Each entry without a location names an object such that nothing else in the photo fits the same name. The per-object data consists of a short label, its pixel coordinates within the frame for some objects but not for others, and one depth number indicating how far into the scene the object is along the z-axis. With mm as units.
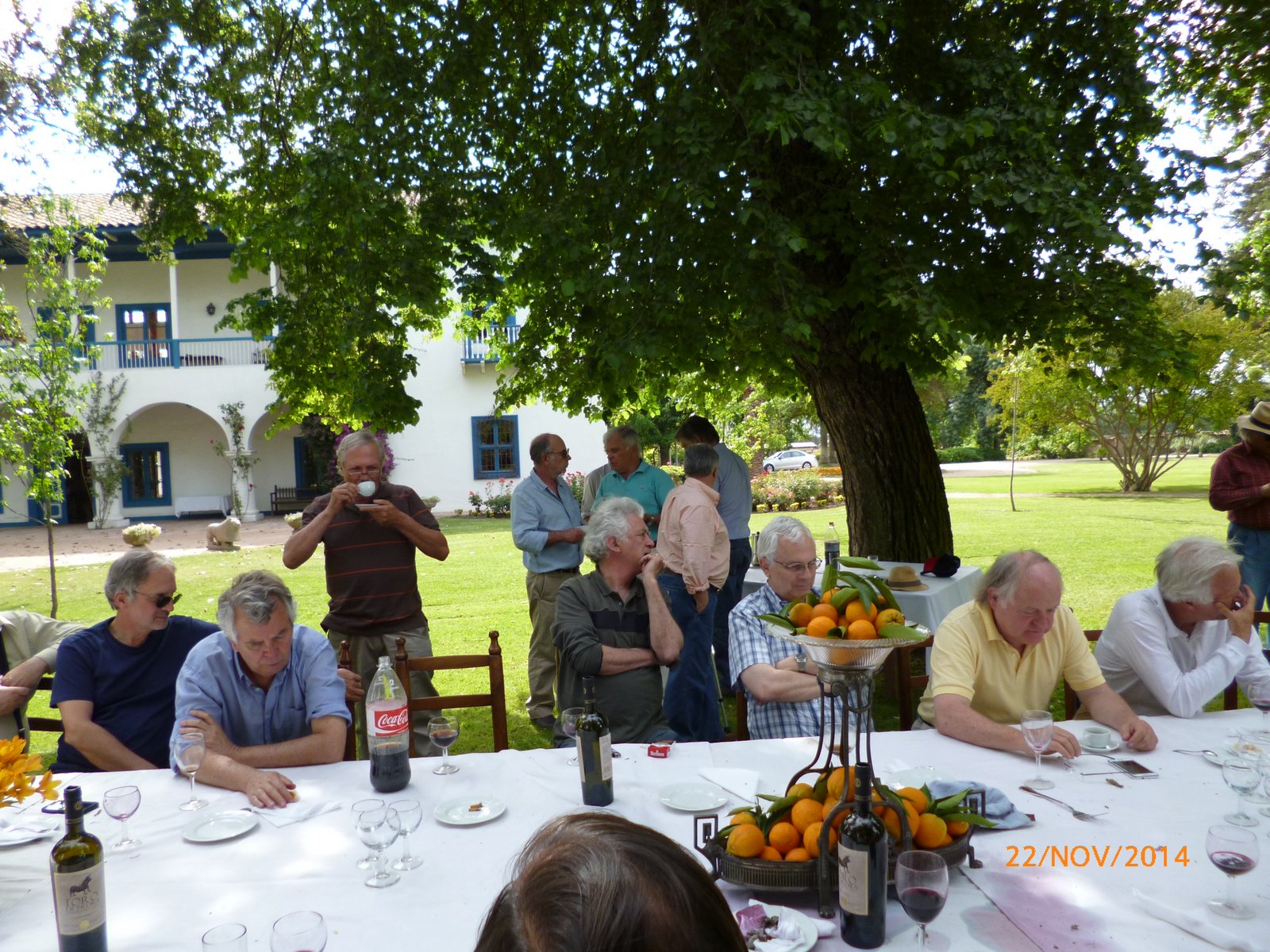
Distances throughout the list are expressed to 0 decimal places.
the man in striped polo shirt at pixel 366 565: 4832
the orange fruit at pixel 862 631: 1995
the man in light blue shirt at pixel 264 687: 2990
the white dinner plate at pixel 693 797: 2482
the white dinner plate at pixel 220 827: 2396
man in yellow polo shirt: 3133
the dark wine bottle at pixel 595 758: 2533
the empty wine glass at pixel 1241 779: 2334
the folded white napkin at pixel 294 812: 2510
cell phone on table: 2670
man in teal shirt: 6457
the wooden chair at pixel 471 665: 3596
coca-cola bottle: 2676
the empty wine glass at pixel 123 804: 2303
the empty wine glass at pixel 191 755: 2646
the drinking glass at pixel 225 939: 1570
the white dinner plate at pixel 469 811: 2465
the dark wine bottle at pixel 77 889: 1791
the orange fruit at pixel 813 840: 1956
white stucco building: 21125
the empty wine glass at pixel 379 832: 2100
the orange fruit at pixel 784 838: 1991
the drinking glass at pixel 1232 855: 1866
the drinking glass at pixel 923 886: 1716
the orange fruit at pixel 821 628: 2045
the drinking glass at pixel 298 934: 1619
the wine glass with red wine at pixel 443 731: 2789
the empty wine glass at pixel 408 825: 2217
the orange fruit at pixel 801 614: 2154
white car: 38594
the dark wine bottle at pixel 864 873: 1751
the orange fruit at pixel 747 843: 1982
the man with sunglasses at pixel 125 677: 3314
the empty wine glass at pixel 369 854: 2225
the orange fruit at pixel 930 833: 2020
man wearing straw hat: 6184
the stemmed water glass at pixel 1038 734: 2588
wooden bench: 22141
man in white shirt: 3293
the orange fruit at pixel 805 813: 2018
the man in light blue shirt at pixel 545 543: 6043
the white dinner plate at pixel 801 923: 1788
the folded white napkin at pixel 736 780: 2580
